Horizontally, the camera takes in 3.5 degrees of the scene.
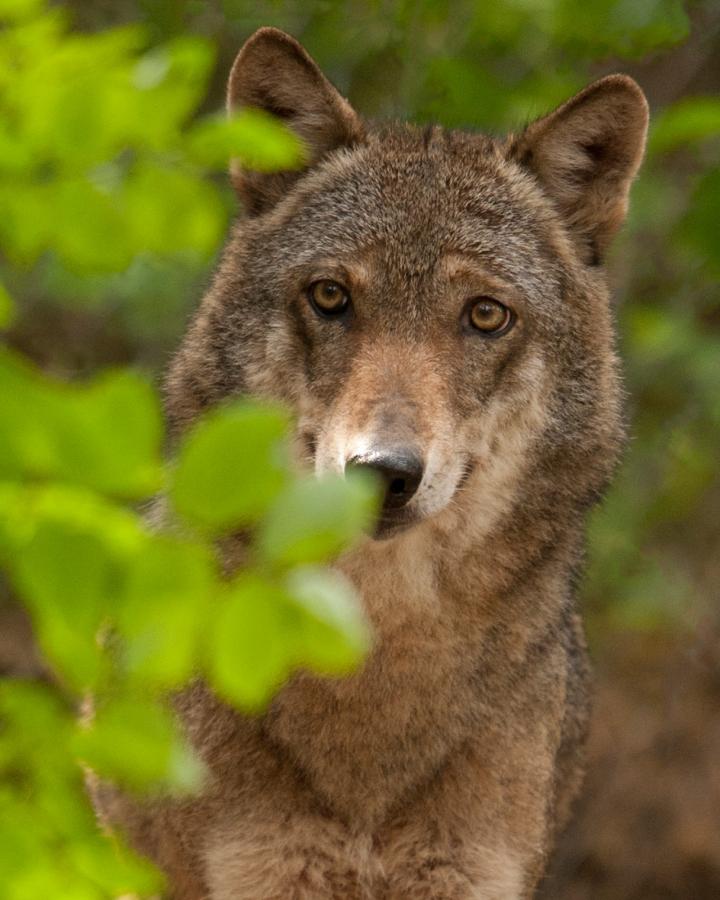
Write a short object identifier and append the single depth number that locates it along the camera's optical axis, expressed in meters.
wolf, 5.94
